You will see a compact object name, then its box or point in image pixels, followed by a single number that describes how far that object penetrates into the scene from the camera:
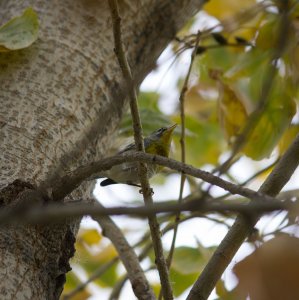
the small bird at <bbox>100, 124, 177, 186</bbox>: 7.75
